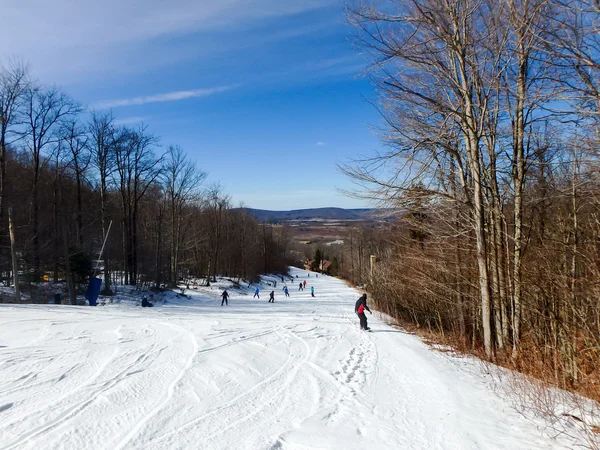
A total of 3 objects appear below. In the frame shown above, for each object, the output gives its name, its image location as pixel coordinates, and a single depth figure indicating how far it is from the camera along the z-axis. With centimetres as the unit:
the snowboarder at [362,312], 1412
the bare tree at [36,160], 2264
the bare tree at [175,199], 3350
